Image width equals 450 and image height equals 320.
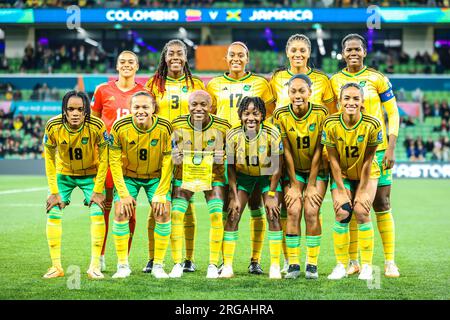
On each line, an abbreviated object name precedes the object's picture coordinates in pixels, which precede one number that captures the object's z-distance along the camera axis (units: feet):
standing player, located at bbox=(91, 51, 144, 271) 23.13
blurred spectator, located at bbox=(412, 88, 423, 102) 102.06
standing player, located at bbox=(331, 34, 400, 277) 22.30
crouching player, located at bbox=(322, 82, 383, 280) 20.97
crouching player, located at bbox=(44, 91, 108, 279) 21.39
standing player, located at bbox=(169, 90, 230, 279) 21.58
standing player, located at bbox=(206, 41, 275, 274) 22.74
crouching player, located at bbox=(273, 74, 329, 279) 21.18
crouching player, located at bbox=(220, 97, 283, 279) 21.31
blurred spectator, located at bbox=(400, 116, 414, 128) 100.22
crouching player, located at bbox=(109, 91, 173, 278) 21.12
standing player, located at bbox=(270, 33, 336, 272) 22.59
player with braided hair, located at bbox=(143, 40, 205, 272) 22.99
